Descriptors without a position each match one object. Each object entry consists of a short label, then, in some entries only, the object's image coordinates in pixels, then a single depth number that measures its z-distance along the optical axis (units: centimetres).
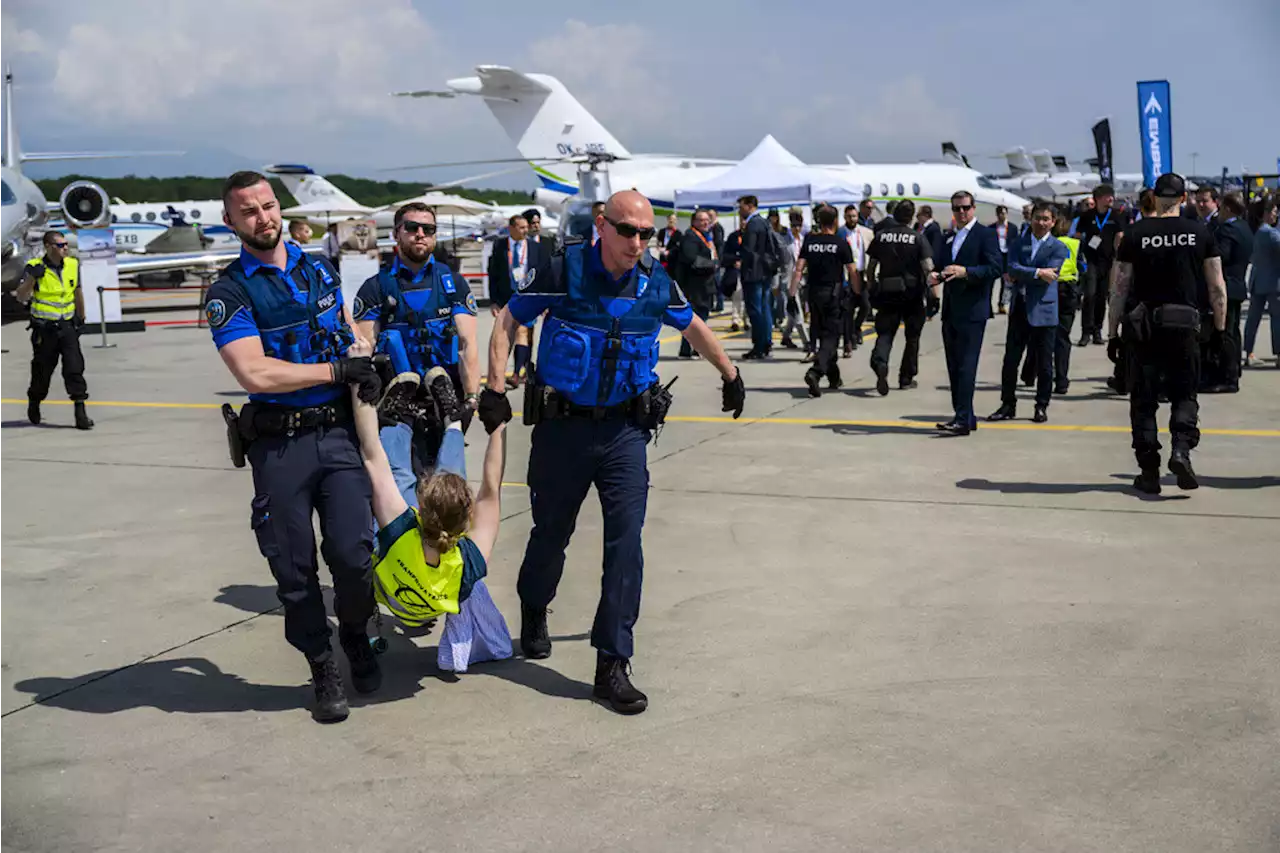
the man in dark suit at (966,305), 1035
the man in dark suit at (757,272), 1628
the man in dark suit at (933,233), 1540
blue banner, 2977
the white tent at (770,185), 2686
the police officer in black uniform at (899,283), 1276
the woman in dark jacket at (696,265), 1731
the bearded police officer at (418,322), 610
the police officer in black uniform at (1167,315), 806
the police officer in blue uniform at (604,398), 485
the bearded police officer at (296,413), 453
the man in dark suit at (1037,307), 1104
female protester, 477
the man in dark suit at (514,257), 1424
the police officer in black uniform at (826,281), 1325
